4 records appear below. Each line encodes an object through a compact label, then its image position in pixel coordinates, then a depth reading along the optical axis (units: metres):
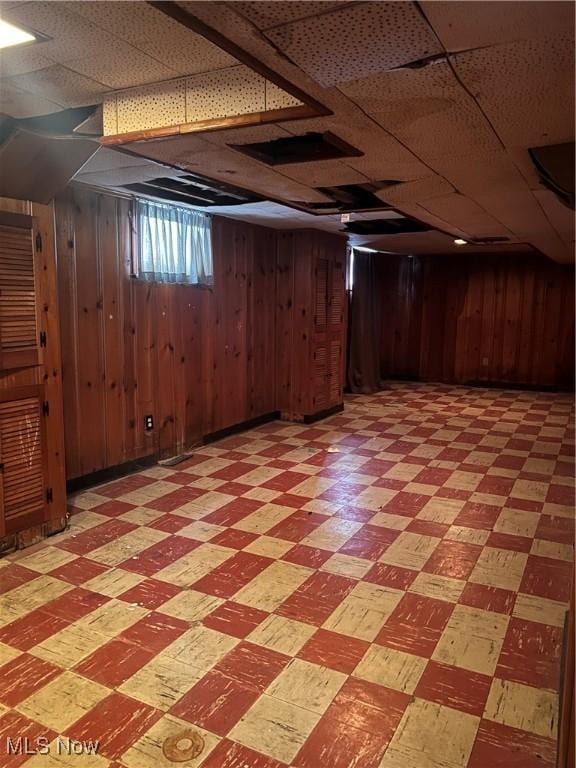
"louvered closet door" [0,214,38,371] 2.75
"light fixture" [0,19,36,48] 1.56
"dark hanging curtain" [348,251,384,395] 7.87
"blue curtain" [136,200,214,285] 4.19
